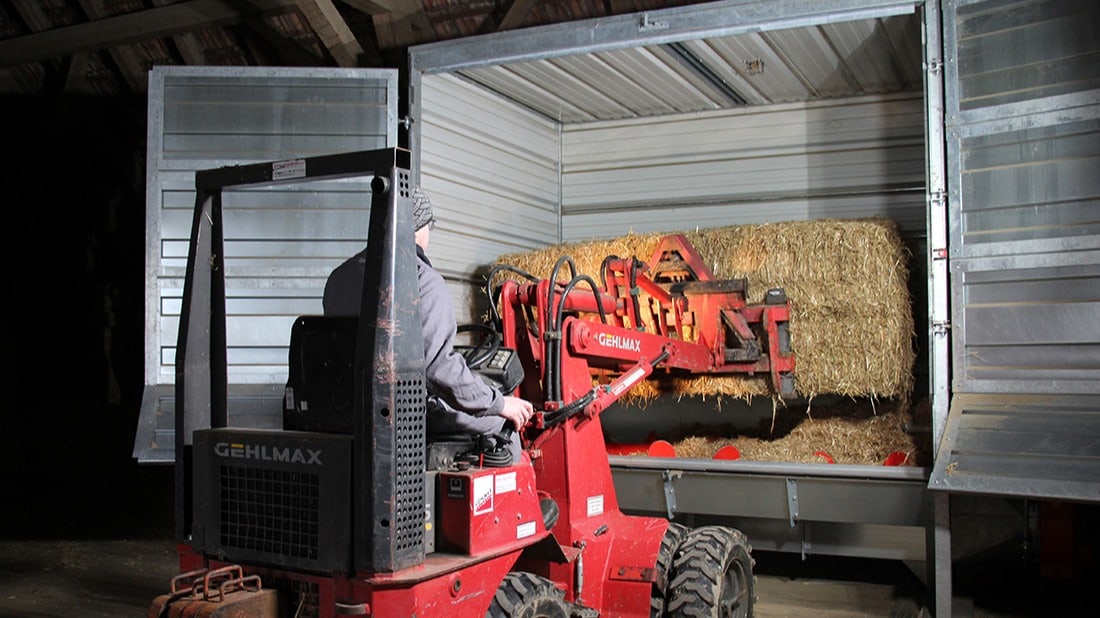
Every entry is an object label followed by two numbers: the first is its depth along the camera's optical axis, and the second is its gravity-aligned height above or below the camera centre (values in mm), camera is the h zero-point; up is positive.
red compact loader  3035 -516
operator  3344 -70
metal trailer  5613 +1263
